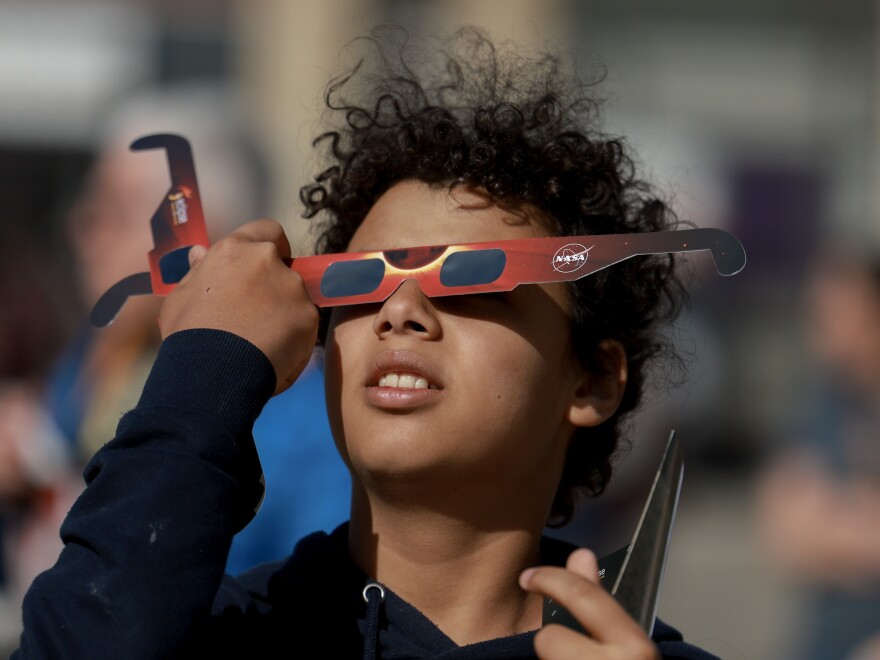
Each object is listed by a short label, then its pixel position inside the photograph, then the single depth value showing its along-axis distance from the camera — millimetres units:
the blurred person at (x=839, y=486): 4316
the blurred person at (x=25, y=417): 3818
